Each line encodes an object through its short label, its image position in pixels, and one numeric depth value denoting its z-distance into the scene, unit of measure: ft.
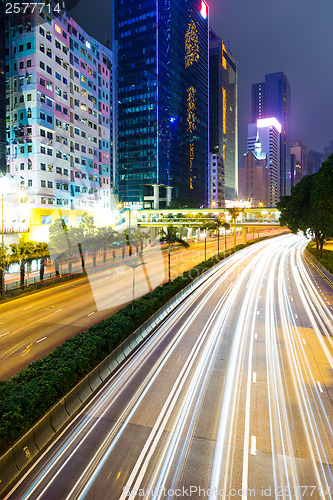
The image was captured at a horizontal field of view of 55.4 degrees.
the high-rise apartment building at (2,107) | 170.71
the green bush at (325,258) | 154.08
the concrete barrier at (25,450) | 33.67
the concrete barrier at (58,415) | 40.08
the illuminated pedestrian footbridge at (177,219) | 282.56
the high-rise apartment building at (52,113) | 207.21
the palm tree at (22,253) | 111.97
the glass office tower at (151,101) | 458.91
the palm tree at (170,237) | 143.54
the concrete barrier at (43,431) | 36.96
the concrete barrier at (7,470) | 31.40
